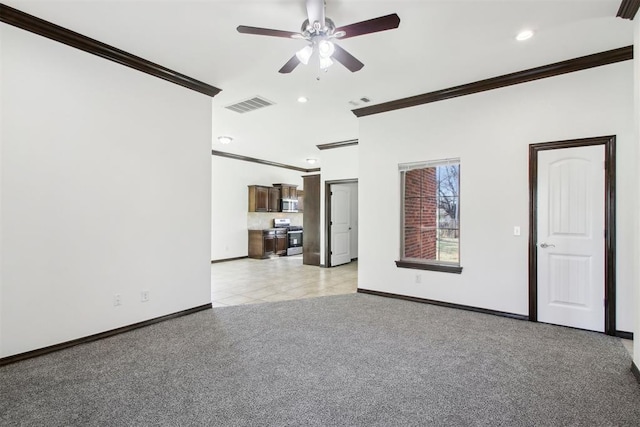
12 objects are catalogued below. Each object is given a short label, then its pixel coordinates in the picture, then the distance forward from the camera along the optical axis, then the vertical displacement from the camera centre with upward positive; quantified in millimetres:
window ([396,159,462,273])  4336 -35
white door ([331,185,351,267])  7597 -289
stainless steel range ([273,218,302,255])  9688 -691
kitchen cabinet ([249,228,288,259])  8898 -861
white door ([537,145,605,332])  3369 -266
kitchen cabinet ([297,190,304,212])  10461 +416
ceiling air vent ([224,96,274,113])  4629 +1624
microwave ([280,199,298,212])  9664 +238
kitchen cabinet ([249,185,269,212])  9062 +419
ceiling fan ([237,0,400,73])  2281 +1339
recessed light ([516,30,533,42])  2951 +1666
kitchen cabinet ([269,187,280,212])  9414 +409
